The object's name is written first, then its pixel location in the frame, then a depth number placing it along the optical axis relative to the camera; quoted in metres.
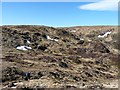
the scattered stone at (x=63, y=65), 32.60
